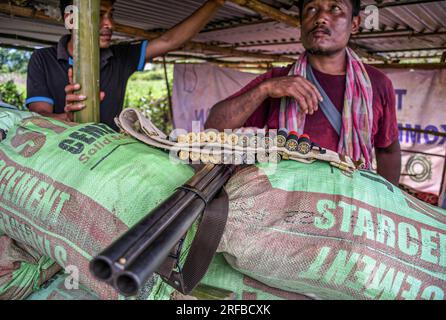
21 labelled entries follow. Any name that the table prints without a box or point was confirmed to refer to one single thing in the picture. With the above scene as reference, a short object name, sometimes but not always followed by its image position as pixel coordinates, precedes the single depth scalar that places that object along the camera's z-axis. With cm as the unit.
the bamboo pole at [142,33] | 258
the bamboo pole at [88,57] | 129
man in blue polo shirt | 186
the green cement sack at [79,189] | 98
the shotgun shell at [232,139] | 101
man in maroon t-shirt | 156
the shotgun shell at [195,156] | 101
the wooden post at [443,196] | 330
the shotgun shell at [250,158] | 103
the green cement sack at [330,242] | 92
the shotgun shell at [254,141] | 104
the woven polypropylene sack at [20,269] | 108
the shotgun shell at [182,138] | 104
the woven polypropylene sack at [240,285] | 106
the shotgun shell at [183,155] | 103
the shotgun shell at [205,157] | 99
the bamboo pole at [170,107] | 548
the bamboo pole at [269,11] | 223
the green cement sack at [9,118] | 123
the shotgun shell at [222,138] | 100
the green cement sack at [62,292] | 106
